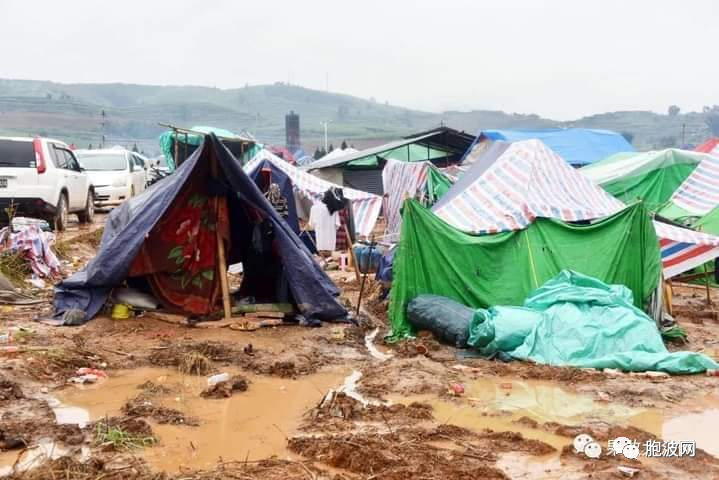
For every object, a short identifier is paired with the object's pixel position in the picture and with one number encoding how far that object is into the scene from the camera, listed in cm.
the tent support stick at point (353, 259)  1223
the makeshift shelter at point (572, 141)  2253
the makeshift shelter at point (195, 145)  2183
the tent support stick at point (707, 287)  1077
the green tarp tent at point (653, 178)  1730
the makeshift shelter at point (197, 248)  851
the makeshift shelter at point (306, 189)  1530
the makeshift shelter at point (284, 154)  3339
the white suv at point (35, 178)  1248
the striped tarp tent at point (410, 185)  1645
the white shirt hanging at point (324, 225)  1330
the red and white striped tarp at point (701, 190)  1470
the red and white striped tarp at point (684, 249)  981
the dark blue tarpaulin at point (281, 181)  1495
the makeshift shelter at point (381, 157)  2289
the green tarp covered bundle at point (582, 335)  727
